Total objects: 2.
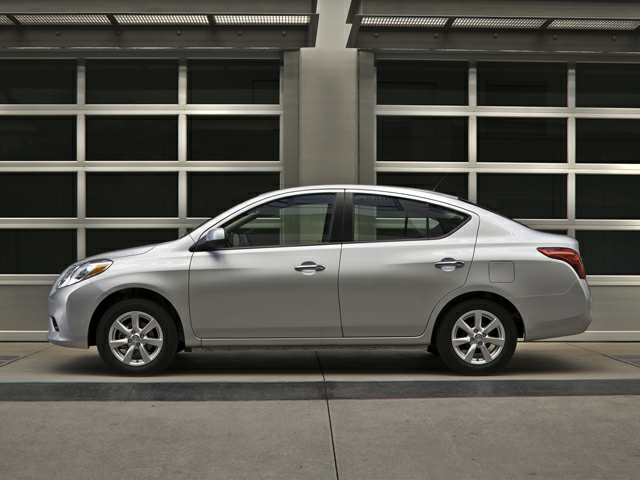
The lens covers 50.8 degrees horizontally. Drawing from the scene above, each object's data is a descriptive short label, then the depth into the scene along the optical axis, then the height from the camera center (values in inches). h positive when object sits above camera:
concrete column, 345.1 +65.9
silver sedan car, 237.1 -20.0
